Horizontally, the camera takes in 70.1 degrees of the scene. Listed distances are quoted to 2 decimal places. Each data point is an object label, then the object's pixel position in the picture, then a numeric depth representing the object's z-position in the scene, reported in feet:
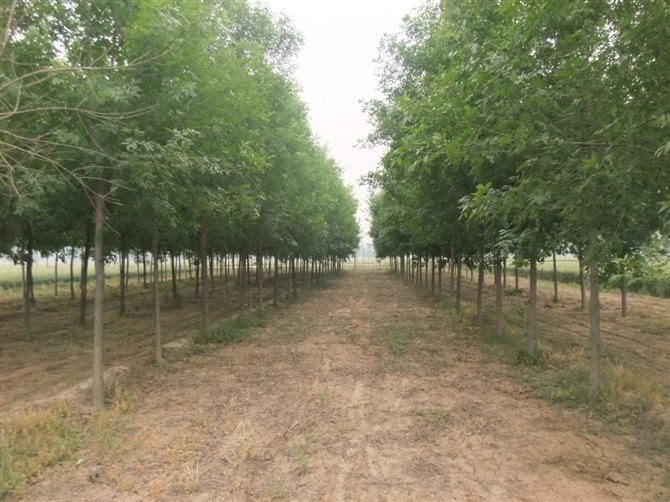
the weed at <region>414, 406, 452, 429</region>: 19.96
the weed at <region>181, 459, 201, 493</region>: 14.48
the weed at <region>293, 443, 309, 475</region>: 15.66
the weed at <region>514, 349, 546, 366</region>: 30.17
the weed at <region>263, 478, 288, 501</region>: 13.88
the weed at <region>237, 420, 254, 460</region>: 16.84
